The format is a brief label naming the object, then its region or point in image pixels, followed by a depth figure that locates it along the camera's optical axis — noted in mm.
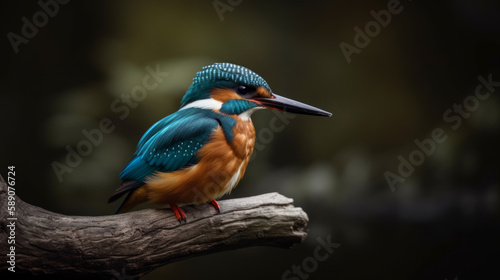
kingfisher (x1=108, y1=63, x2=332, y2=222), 3364
